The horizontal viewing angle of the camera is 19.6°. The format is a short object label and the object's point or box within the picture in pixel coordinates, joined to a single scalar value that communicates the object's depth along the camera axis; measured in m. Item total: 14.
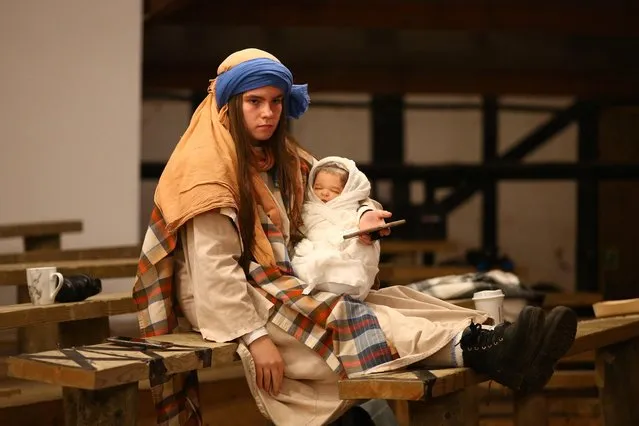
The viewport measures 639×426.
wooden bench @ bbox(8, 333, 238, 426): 4.18
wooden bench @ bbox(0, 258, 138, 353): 6.36
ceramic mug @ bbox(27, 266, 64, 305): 5.38
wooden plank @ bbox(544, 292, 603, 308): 9.48
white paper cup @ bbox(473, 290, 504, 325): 5.36
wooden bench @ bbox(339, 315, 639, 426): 4.47
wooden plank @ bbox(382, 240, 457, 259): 11.22
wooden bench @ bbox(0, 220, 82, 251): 8.28
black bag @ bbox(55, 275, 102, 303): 5.44
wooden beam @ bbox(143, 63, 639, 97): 12.75
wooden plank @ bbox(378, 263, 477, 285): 9.69
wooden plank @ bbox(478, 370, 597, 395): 7.97
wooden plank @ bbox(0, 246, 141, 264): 7.40
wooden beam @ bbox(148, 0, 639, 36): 11.56
